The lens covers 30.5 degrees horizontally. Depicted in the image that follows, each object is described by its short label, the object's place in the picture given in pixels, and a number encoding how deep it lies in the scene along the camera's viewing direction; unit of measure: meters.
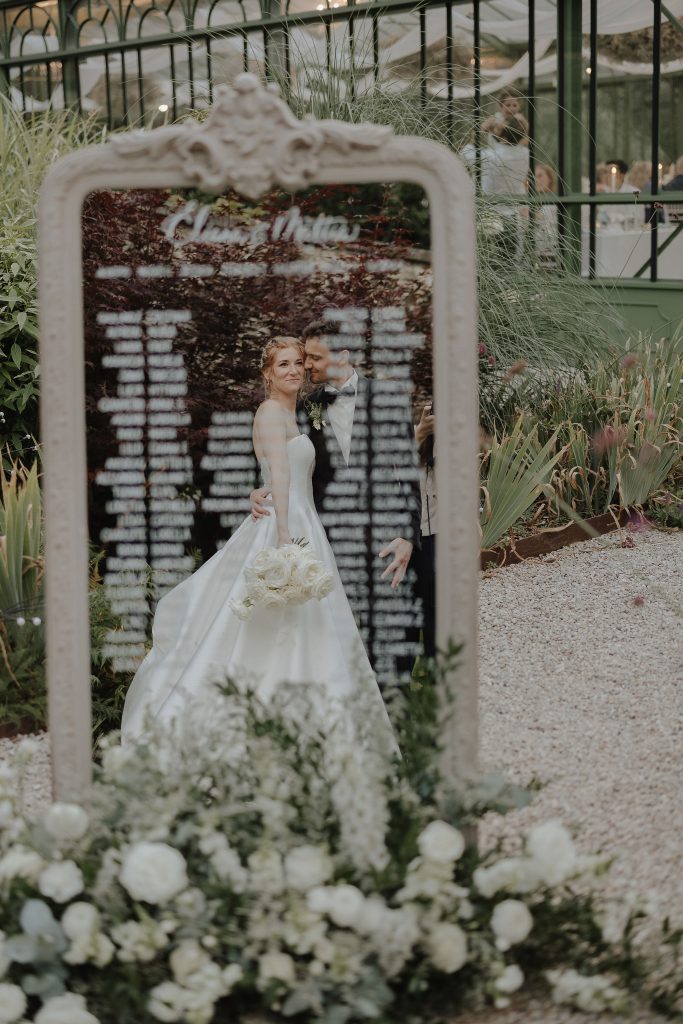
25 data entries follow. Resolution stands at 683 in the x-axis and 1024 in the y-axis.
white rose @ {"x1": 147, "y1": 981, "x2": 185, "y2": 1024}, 2.06
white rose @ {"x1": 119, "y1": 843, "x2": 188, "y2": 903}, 2.08
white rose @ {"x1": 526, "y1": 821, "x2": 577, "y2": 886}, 2.17
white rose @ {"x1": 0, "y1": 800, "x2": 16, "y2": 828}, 2.42
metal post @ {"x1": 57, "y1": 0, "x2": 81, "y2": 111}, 12.40
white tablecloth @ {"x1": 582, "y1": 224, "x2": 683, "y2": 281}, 9.45
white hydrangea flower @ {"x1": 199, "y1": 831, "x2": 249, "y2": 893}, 2.15
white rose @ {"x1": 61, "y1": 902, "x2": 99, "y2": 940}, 2.12
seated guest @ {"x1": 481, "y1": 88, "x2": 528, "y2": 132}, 9.84
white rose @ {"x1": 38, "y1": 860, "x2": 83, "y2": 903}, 2.17
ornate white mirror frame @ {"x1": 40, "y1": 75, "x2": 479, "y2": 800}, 2.48
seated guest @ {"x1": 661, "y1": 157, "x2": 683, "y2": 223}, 9.29
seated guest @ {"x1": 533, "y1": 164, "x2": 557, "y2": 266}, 7.24
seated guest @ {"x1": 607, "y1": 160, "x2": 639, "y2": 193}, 10.05
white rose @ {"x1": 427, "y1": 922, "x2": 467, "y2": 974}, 2.11
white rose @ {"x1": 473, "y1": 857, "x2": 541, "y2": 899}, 2.19
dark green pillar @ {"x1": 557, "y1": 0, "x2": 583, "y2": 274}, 9.70
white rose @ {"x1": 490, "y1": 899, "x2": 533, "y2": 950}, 2.13
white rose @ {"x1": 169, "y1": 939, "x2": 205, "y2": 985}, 2.08
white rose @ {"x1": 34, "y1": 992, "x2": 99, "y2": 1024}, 2.10
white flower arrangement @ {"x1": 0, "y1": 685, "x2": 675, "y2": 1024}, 2.08
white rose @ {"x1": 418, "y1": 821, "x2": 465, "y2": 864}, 2.14
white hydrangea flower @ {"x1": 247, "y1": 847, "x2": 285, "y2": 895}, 2.12
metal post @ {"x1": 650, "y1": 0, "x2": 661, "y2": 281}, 8.88
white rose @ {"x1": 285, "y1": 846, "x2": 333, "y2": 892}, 2.10
